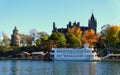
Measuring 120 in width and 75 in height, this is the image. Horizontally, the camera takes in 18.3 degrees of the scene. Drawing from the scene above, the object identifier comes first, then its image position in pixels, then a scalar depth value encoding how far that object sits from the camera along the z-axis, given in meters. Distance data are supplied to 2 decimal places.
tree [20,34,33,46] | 172.00
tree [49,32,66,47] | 146.62
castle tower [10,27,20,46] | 175.25
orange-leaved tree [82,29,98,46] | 147.52
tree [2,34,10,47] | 168.62
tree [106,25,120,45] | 139.75
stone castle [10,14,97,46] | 176.23
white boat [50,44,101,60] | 130.05
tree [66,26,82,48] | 143.50
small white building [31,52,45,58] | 146.75
